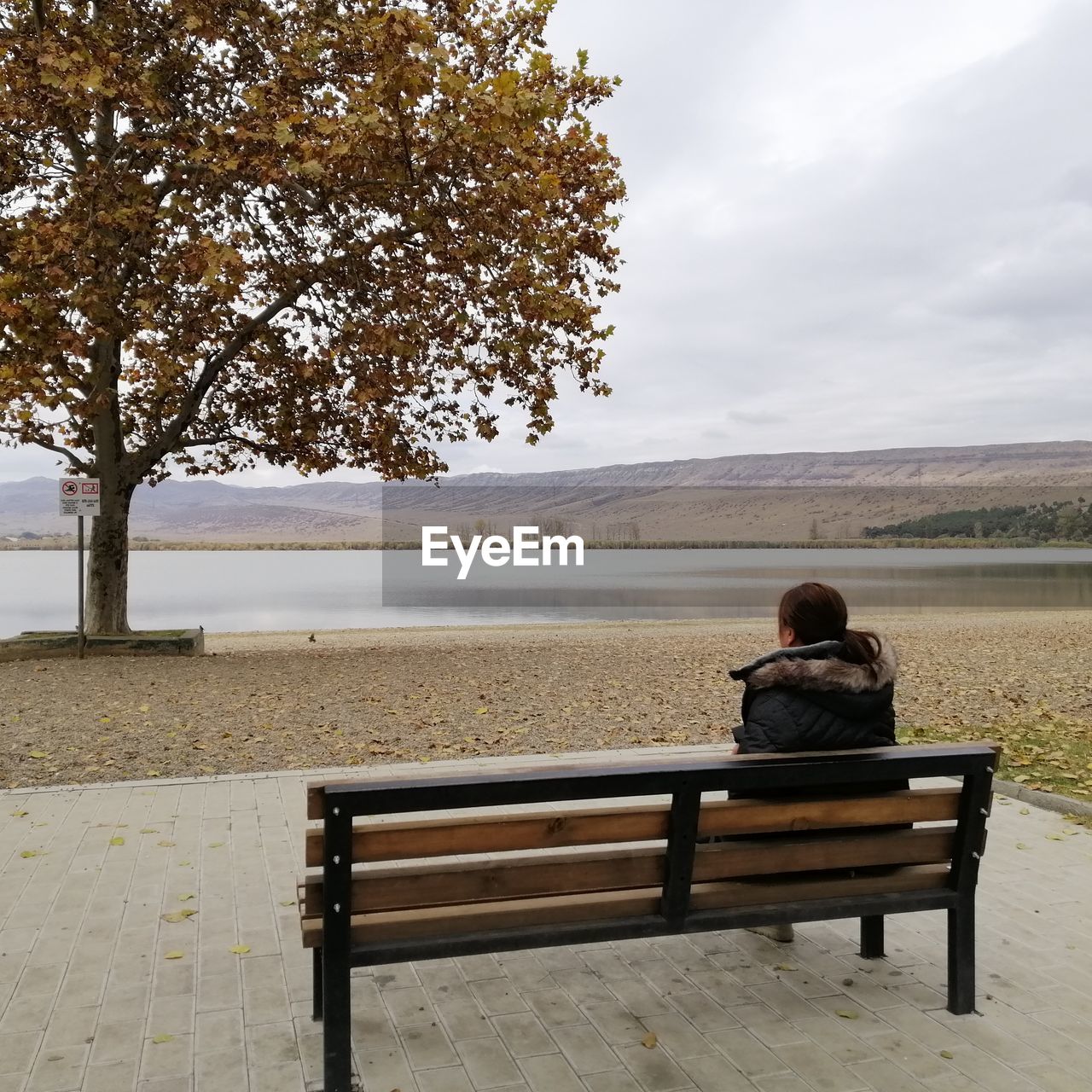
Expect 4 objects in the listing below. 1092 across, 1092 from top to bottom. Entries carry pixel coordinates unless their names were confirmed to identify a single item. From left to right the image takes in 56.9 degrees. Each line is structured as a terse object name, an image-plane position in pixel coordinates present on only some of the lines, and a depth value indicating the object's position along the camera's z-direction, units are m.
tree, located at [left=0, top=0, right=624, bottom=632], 11.68
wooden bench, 2.94
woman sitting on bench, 3.37
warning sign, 14.20
